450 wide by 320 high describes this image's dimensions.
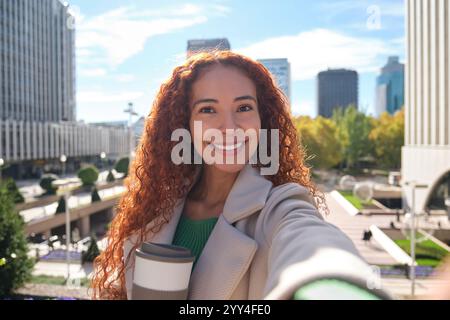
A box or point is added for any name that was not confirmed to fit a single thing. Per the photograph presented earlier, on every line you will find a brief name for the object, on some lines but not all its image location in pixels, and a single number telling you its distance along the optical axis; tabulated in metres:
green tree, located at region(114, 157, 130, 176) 23.12
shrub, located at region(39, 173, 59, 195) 15.52
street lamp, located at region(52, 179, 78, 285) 7.27
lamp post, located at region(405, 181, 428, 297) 5.48
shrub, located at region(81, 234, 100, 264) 8.48
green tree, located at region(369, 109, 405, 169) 19.78
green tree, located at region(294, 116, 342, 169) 18.39
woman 0.56
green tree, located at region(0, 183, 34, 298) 6.38
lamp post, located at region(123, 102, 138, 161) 10.24
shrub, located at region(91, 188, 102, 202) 14.15
